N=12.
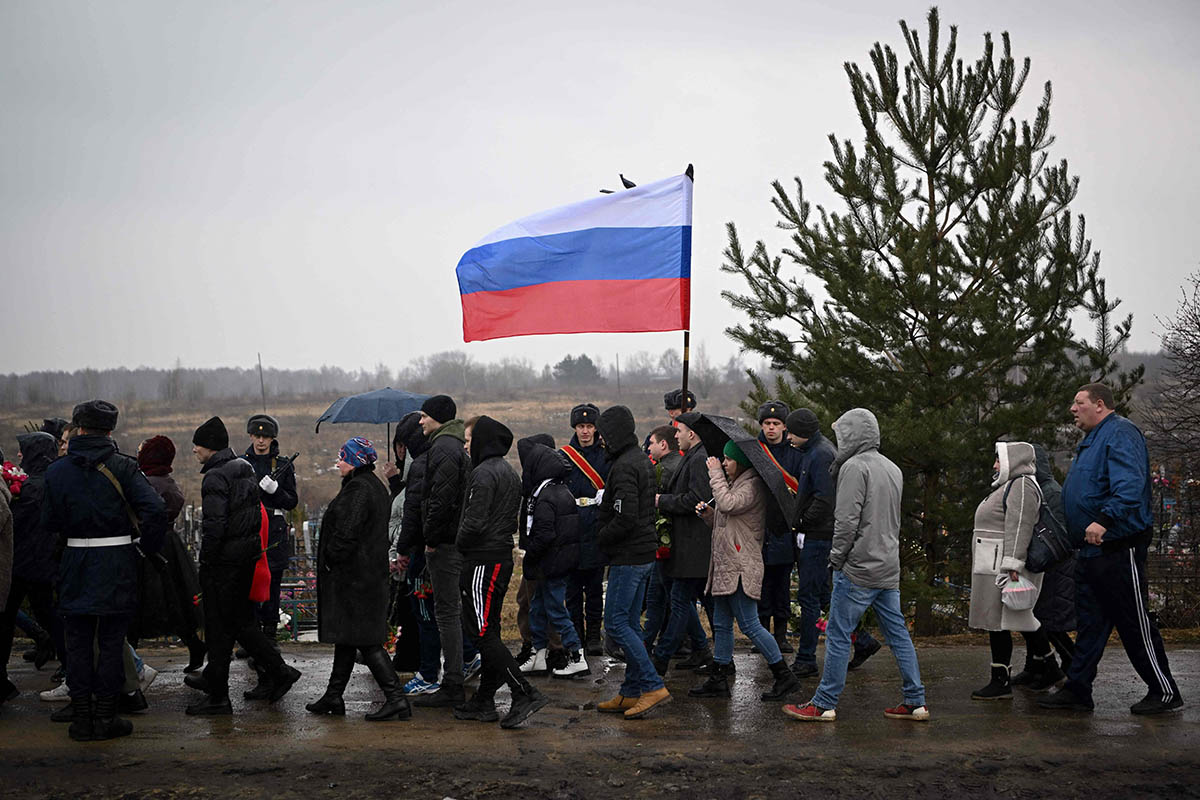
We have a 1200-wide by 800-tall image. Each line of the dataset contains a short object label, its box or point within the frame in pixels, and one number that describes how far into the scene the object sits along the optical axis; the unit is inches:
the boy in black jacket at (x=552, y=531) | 311.6
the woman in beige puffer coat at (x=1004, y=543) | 277.9
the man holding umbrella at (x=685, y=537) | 294.7
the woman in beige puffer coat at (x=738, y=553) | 279.0
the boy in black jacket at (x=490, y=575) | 262.2
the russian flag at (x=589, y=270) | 360.5
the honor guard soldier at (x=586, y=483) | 337.4
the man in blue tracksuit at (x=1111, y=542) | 258.2
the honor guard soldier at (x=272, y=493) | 329.1
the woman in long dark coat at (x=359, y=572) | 269.1
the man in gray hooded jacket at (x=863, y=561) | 258.7
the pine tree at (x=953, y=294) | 430.9
